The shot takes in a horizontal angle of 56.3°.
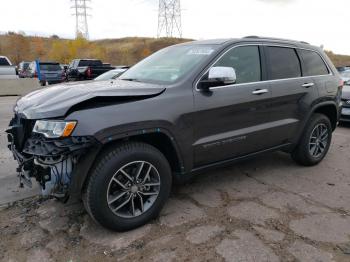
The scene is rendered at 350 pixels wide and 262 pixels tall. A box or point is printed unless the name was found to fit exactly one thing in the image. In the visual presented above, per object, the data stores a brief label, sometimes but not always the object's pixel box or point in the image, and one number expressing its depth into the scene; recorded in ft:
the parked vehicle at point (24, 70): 85.83
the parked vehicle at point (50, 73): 69.62
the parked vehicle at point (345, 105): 26.14
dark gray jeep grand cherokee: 8.96
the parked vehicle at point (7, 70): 54.54
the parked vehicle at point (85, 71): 60.03
